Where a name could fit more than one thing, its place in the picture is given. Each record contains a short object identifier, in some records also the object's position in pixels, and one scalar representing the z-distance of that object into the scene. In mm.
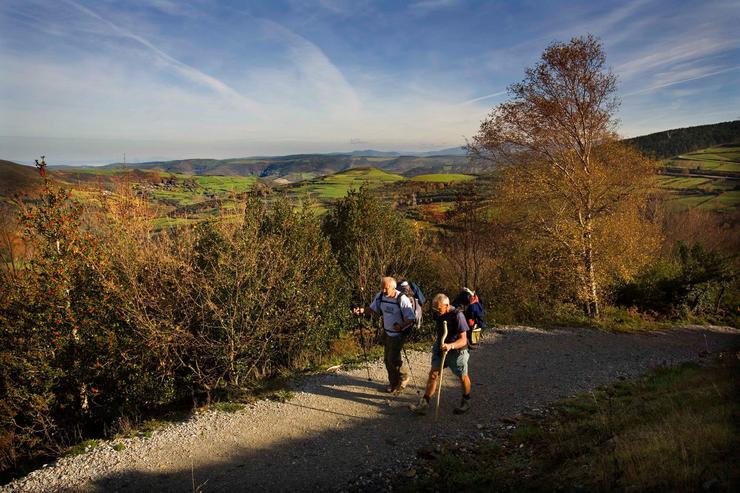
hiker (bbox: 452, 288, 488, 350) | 9047
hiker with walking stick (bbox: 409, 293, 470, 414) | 7988
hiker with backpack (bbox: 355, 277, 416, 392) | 8469
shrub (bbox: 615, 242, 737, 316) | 20172
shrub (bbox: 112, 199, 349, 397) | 9992
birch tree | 17734
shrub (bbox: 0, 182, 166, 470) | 9461
